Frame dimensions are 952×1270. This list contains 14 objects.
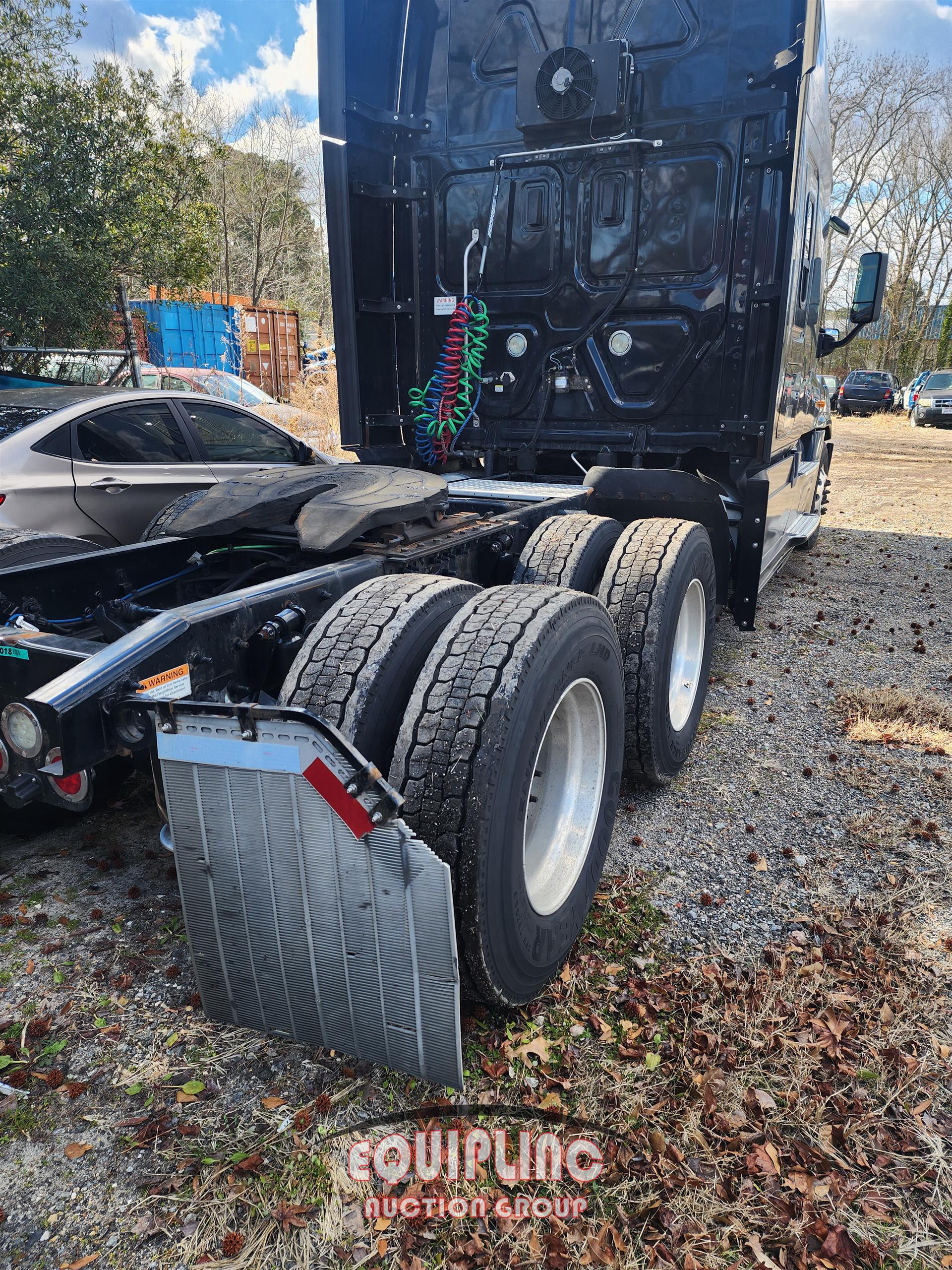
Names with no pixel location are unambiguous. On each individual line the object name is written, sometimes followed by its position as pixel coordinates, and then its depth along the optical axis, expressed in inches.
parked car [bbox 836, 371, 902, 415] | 1141.7
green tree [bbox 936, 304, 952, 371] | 1358.3
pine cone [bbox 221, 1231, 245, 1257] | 69.2
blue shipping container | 767.7
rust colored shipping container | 860.6
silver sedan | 194.9
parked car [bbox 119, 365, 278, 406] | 571.8
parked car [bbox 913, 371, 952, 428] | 979.3
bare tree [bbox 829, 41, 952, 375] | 1593.3
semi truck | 75.9
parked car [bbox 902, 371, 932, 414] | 1065.5
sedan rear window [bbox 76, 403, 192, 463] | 205.3
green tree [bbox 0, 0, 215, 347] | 446.0
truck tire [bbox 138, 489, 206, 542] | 144.9
